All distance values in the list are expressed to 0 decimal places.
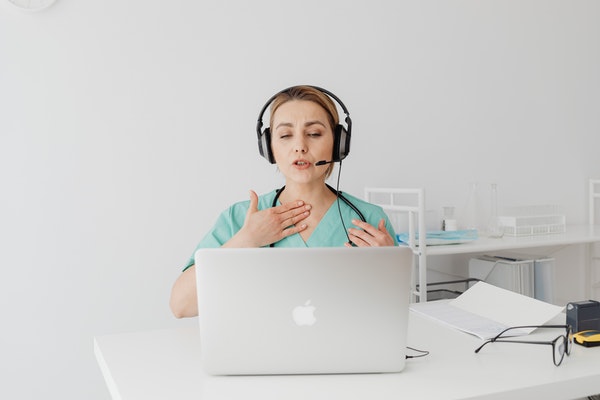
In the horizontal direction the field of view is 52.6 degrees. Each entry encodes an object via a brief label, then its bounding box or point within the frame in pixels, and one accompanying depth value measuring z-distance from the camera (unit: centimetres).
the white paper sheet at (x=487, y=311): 139
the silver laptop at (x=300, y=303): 103
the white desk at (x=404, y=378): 102
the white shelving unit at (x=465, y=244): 253
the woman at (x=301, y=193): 152
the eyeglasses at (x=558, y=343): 115
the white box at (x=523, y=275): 277
